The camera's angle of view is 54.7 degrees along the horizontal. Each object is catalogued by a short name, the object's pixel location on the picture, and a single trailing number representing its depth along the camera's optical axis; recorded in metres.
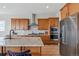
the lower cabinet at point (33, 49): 2.43
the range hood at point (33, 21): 4.97
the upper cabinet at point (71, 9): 1.99
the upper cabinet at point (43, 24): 5.15
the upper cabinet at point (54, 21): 4.80
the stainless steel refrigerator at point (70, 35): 1.82
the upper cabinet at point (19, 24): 5.12
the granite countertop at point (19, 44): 1.76
